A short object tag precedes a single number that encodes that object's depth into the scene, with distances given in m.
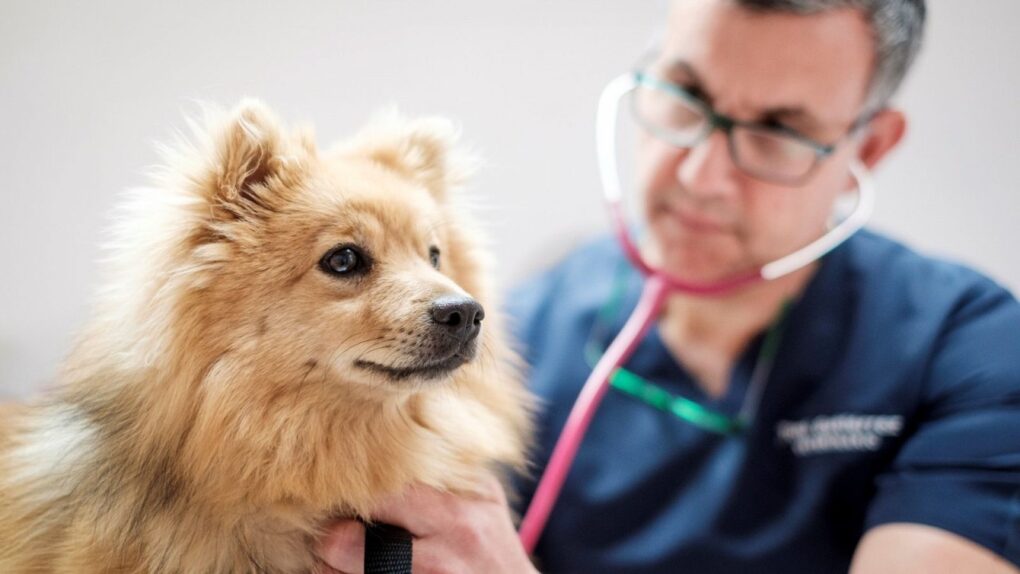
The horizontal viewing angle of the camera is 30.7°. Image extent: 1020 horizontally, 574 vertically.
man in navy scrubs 0.93
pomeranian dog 0.85
